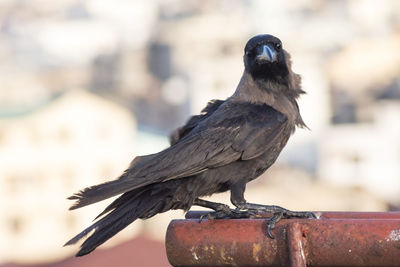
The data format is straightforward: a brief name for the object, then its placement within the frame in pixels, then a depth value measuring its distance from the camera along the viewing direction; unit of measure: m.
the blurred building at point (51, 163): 72.37
